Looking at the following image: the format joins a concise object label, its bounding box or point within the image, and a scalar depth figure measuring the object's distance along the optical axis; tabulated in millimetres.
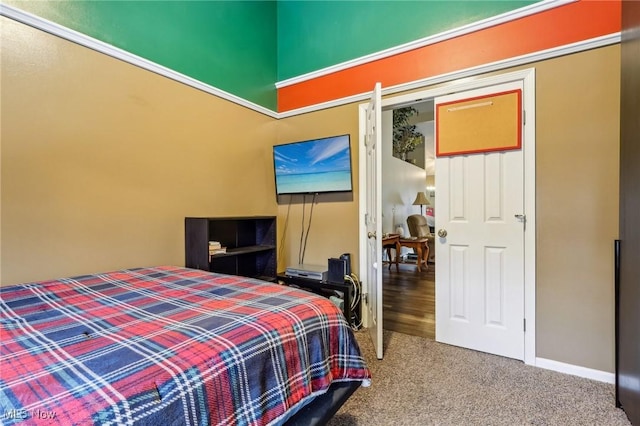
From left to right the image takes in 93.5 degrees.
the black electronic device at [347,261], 2834
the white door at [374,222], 2229
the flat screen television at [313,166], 2961
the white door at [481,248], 2248
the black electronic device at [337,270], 2787
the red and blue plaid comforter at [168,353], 657
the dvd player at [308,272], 2824
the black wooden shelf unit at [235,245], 2414
